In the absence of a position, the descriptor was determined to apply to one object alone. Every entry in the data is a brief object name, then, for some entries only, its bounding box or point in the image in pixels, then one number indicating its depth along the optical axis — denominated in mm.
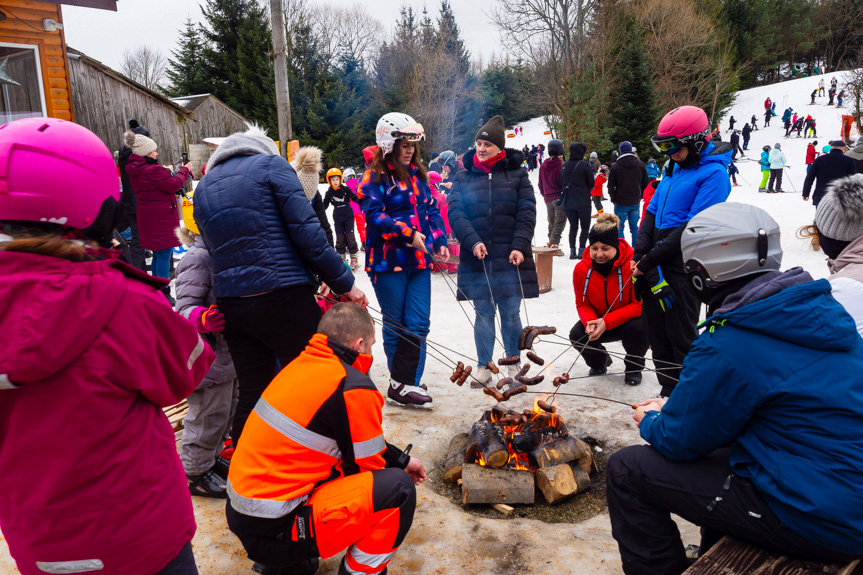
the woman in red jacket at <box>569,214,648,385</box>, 4613
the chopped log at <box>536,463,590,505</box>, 3152
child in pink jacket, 1370
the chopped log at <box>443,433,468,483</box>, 3424
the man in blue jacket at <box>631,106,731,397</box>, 3819
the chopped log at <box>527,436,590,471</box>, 3318
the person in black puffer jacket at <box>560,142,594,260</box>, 9906
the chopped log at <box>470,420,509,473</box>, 3311
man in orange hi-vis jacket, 2182
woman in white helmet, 4195
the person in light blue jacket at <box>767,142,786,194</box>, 17750
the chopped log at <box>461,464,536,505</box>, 3148
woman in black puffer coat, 4578
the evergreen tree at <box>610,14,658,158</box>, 24328
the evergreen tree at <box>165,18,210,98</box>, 29234
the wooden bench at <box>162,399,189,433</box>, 4094
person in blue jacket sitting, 1775
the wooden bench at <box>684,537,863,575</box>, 1867
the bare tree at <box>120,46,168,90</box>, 46750
